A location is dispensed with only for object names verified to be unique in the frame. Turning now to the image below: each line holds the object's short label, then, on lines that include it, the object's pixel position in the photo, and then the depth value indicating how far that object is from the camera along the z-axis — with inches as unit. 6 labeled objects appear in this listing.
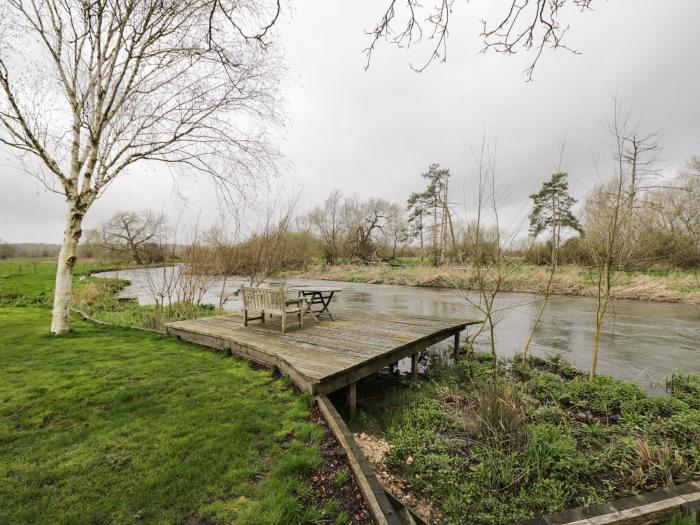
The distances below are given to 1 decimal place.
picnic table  247.0
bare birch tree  229.5
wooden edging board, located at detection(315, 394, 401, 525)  80.6
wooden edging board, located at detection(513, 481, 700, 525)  85.3
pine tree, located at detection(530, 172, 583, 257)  917.8
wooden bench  220.1
